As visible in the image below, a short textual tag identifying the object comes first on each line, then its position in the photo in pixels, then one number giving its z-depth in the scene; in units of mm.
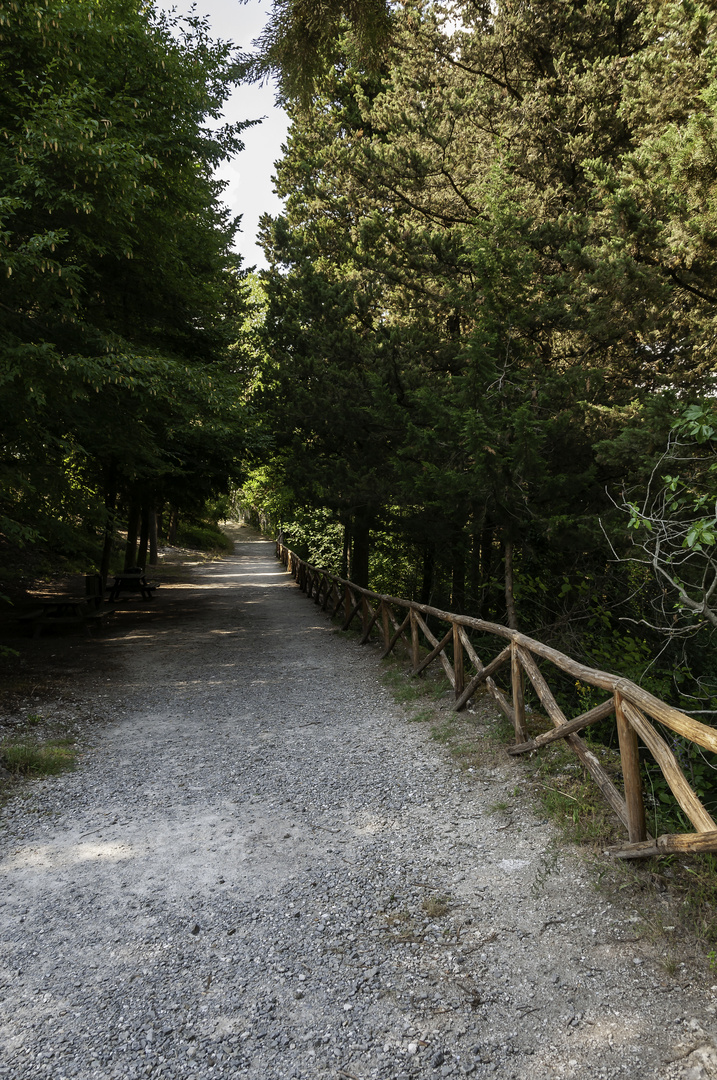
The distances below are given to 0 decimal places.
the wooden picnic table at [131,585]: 15383
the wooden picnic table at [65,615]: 10711
